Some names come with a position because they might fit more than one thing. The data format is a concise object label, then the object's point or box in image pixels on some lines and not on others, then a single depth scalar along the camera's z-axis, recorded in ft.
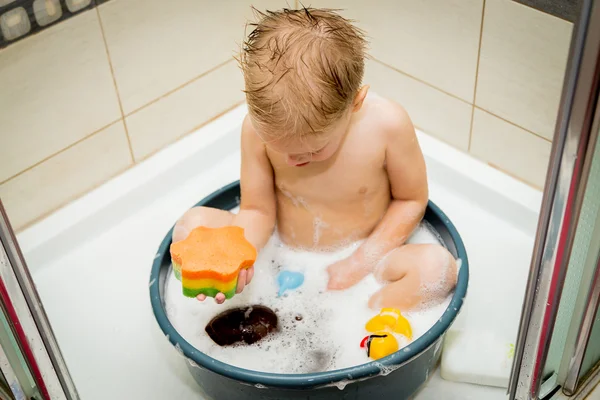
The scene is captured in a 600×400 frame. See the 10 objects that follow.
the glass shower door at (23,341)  2.25
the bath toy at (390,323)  3.51
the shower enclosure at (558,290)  1.80
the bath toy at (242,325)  3.64
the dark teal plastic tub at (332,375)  3.11
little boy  2.96
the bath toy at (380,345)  3.40
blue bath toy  3.94
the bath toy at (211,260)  3.24
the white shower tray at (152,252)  3.87
